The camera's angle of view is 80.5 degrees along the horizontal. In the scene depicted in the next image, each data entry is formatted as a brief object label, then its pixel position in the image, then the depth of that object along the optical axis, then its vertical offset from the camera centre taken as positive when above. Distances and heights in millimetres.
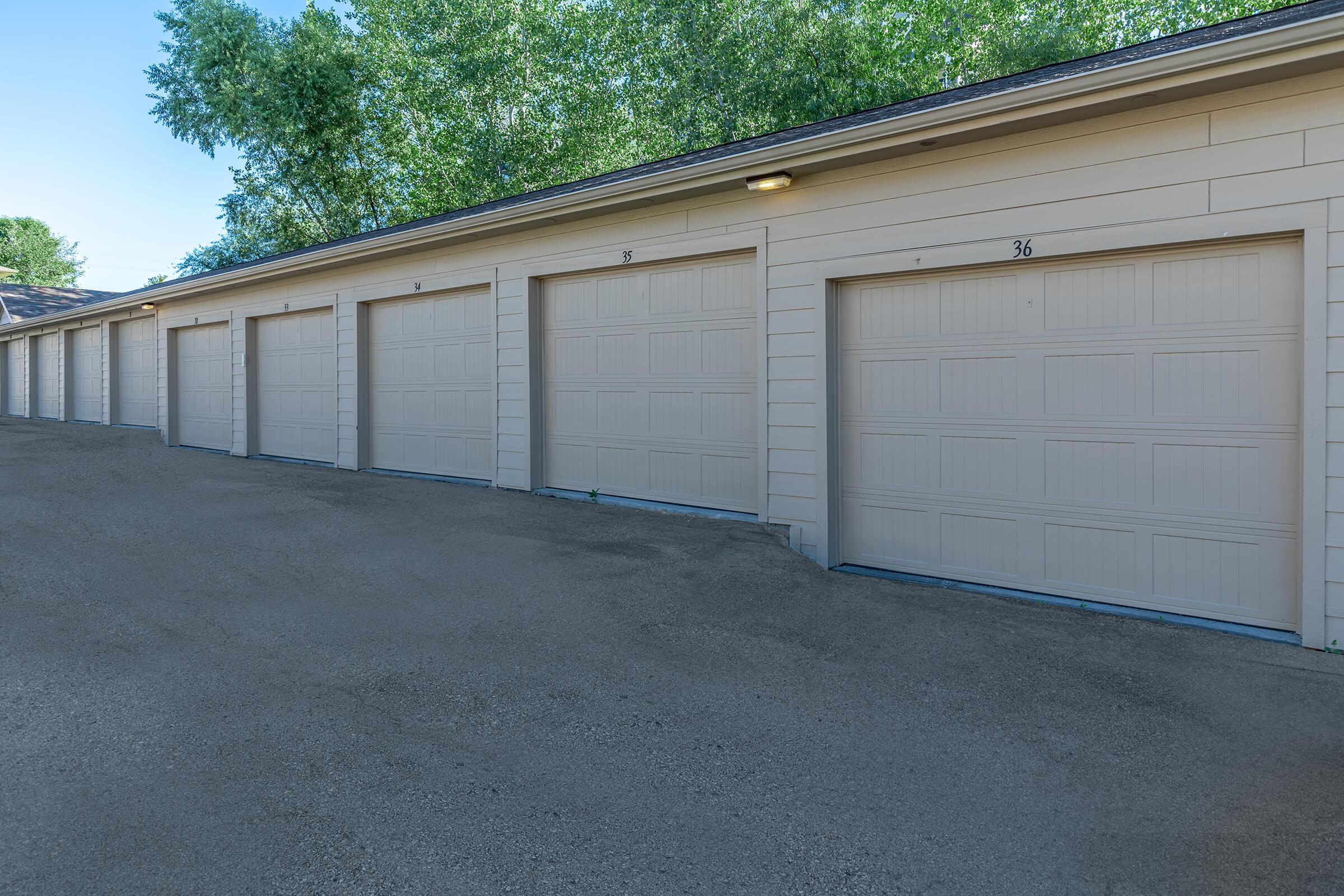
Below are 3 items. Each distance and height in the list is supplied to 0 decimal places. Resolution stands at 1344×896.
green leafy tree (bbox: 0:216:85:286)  49781 +11047
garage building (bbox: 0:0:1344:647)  4355 +649
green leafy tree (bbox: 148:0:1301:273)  18406 +8940
